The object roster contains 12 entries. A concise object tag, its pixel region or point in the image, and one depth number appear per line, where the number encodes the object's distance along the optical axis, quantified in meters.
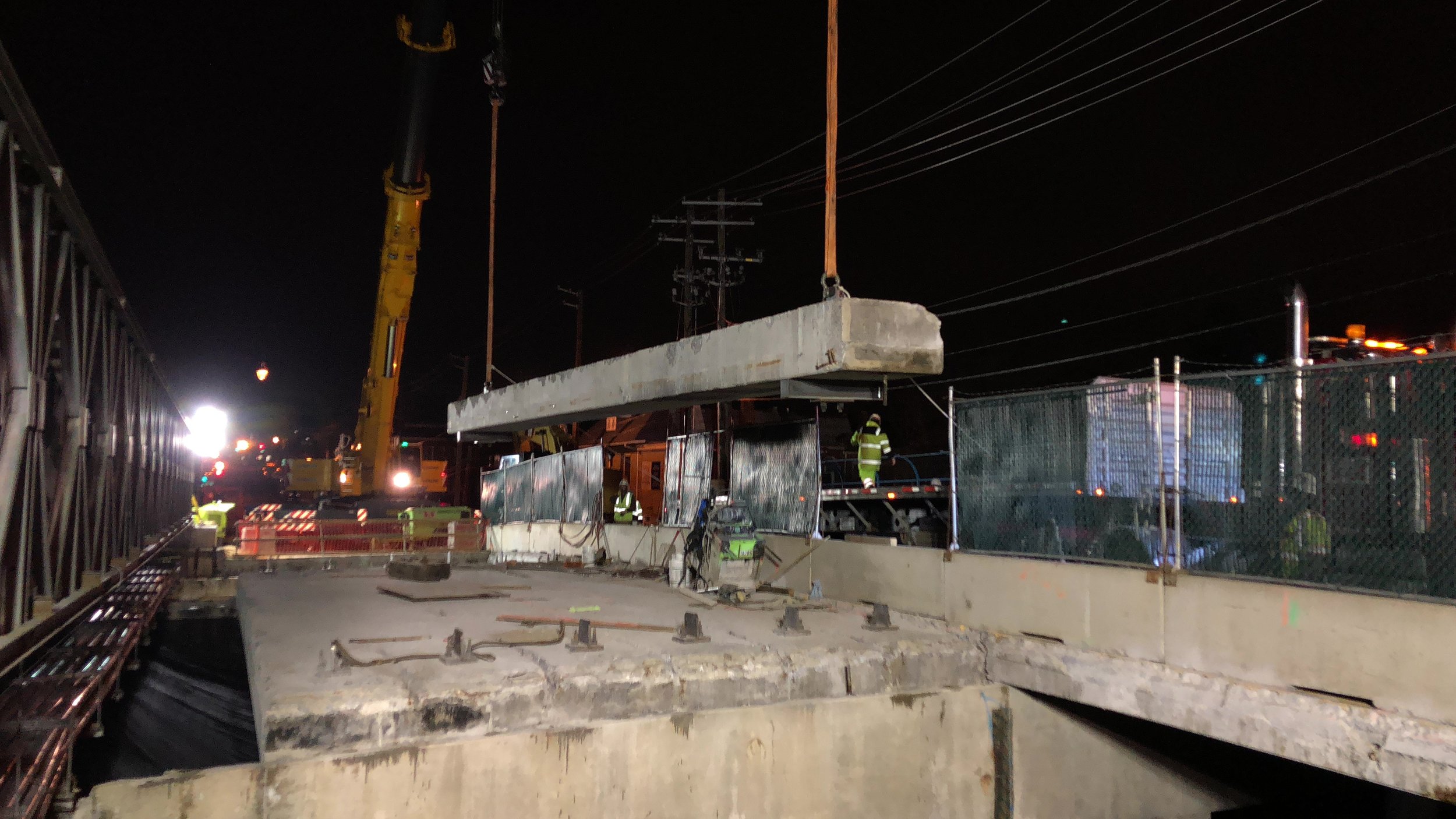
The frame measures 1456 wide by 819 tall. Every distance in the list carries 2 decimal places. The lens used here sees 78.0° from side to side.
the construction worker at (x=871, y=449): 14.76
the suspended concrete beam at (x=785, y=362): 7.37
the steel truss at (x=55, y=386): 4.11
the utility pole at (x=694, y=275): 27.62
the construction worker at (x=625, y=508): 17.30
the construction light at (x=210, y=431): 30.27
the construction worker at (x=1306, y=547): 6.44
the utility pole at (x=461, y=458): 48.34
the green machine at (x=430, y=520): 20.39
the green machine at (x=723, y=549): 11.18
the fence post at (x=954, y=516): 9.35
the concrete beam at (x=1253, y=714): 5.54
